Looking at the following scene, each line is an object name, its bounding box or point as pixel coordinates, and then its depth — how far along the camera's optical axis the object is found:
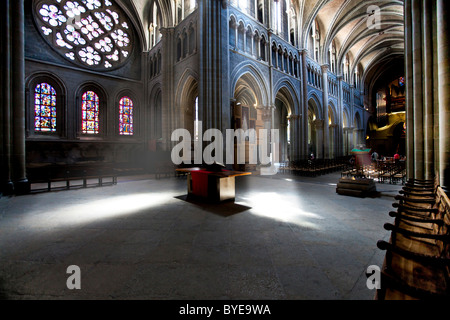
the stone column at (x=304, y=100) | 17.56
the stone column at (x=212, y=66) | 11.03
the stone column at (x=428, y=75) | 4.82
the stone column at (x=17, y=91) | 7.42
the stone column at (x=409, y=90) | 5.95
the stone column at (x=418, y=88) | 5.44
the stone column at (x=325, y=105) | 20.75
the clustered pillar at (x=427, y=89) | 3.67
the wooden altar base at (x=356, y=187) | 6.18
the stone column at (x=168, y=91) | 15.05
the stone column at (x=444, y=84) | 3.62
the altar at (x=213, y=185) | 5.55
